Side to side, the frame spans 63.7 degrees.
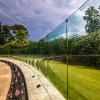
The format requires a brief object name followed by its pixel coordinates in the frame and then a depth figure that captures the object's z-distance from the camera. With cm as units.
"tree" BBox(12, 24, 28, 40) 3108
